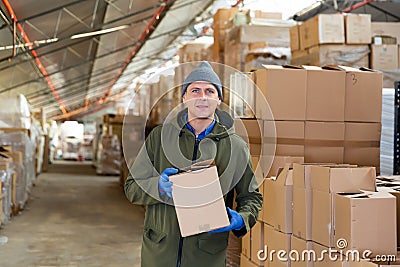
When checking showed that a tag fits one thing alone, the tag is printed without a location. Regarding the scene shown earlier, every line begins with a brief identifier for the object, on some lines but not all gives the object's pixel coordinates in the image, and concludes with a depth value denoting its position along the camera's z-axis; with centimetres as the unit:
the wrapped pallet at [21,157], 714
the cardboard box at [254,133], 322
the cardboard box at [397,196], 253
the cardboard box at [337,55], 465
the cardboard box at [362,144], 330
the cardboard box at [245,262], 339
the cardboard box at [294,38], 500
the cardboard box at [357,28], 470
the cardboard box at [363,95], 330
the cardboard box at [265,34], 530
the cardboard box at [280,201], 290
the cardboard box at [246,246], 347
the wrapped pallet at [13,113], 765
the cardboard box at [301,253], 266
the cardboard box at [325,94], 323
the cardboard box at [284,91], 318
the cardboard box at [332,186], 249
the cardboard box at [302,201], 270
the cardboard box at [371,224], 229
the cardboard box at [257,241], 325
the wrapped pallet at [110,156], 1373
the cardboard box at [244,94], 337
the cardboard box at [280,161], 315
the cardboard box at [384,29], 528
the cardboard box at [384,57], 475
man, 197
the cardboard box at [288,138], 319
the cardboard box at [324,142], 322
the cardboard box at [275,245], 289
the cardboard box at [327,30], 465
